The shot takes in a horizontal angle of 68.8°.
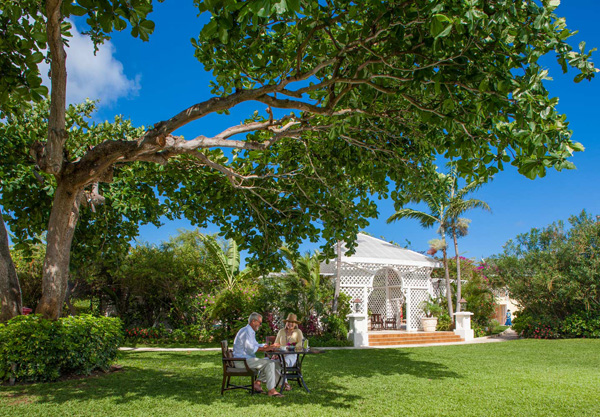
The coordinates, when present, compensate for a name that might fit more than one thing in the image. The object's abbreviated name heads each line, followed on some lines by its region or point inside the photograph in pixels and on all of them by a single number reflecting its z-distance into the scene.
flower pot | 22.16
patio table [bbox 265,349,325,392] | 7.71
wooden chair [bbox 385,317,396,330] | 24.09
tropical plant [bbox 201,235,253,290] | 18.75
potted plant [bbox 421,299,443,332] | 22.17
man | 7.62
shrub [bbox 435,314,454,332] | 22.60
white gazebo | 20.50
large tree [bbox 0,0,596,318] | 4.43
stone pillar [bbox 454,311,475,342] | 20.92
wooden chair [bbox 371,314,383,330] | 23.35
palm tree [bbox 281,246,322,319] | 17.66
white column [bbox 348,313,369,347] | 17.83
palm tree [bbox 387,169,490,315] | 23.42
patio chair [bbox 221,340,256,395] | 7.30
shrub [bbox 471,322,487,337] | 22.94
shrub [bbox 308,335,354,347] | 17.31
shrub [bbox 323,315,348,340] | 18.12
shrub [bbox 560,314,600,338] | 19.47
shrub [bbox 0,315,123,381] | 8.24
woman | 8.51
